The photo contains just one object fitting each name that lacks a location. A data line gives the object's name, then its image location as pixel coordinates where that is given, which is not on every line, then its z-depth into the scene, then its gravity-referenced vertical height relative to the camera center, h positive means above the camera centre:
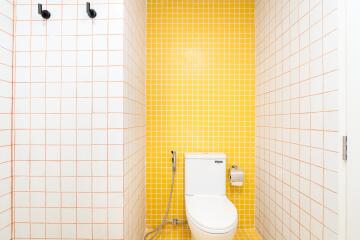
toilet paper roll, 1.87 -0.51
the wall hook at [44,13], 1.19 +0.62
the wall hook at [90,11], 1.15 +0.62
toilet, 1.30 -0.64
